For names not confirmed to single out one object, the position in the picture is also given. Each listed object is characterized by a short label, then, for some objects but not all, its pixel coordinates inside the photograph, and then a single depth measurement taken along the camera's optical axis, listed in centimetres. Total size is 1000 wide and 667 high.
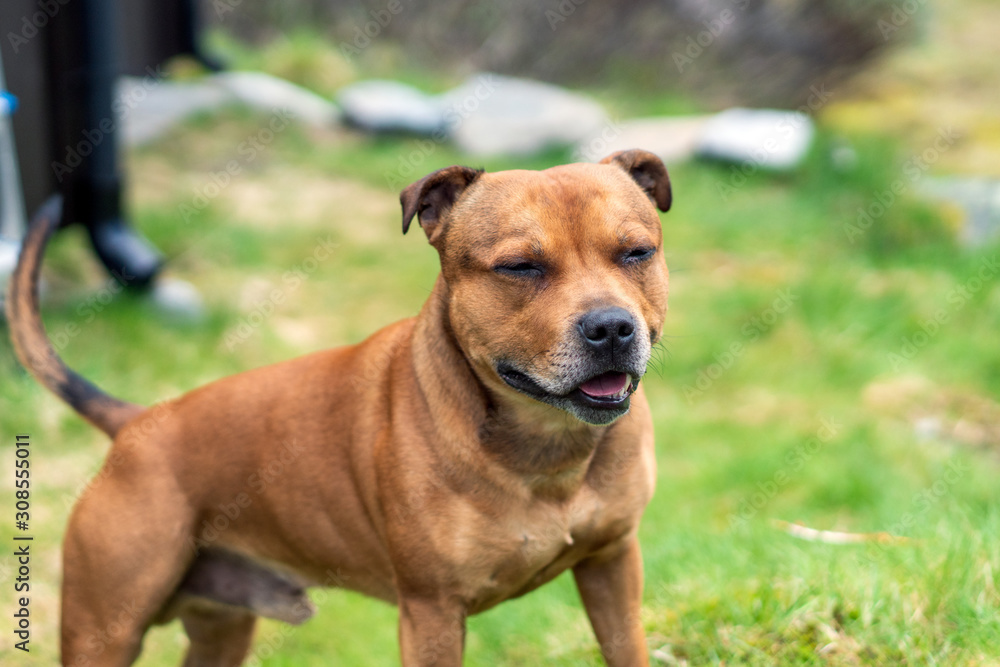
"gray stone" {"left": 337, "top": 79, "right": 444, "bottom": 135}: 1084
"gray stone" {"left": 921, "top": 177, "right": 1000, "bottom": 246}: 817
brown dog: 298
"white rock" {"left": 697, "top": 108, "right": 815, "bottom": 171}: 966
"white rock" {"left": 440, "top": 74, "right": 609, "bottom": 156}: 1034
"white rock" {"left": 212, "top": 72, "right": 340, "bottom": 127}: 1102
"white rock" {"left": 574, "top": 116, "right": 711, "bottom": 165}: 1002
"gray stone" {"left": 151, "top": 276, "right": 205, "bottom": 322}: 730
